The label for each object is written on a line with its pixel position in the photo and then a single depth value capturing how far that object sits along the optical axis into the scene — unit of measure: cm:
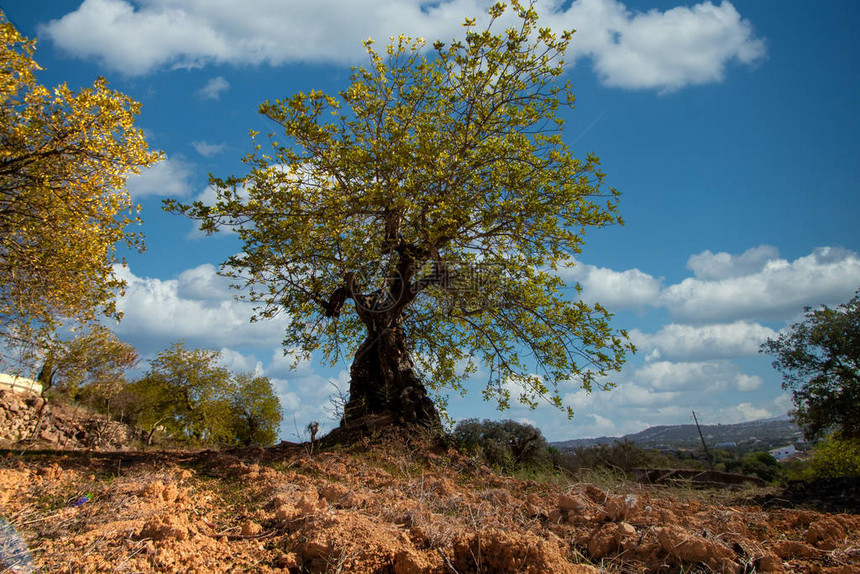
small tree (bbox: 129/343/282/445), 2308
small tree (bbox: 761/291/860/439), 1823
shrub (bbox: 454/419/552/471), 1216
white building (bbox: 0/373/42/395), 1962
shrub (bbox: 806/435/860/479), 2084
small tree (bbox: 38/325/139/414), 2323
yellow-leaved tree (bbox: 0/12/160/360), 1034
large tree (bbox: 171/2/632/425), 975
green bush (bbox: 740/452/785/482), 2161
